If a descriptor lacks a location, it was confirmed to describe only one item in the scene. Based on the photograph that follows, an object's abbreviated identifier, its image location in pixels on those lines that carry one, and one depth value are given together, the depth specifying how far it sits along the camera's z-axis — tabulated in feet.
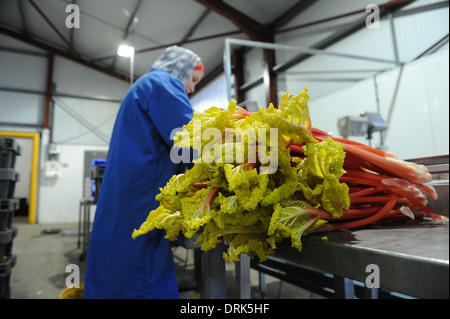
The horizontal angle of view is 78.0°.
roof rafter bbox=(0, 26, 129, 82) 22.13
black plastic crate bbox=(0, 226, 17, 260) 5.56
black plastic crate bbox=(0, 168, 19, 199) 5.51
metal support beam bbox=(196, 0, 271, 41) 14.78
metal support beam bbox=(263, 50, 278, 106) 15.99
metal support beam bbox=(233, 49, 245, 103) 19.19
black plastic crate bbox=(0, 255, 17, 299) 5.58
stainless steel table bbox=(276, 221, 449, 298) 1.11
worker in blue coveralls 3.33
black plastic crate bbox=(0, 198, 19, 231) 5.61
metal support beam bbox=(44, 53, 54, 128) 24.02
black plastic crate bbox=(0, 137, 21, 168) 5.44
